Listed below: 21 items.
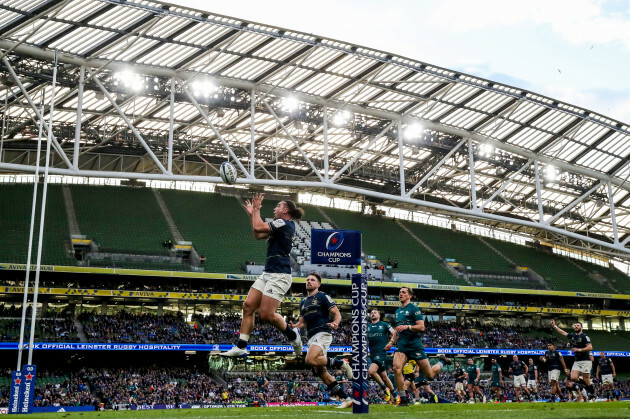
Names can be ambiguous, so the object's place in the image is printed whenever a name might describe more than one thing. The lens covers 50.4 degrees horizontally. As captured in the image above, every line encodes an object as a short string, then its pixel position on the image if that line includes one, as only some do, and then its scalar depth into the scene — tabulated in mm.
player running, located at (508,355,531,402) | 22922
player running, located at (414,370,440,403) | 14500
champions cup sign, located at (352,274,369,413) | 9859
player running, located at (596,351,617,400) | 20312
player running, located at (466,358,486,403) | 22453
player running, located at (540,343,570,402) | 20141
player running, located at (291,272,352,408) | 11281
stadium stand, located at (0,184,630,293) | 45750
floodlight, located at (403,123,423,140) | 44062
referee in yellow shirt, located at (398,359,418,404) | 15078
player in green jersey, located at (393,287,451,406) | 13344
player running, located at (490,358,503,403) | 23634
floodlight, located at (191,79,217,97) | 37531
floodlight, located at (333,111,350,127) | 42031
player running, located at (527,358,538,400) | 22672
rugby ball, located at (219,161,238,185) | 14797
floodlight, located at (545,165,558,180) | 49878
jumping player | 9820
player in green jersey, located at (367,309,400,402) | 15340
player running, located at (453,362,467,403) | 23162
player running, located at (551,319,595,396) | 17328
